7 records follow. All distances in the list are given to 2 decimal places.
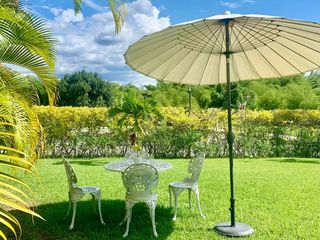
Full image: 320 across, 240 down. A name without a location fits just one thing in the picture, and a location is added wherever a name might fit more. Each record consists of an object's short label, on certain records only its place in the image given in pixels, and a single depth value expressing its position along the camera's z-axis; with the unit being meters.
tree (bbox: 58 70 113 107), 29.95
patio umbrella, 3.37
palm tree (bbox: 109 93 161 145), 8.90
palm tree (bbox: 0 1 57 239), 4.08
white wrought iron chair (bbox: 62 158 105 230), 4.26
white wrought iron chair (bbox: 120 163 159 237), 3.94
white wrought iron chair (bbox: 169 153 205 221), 4.49
